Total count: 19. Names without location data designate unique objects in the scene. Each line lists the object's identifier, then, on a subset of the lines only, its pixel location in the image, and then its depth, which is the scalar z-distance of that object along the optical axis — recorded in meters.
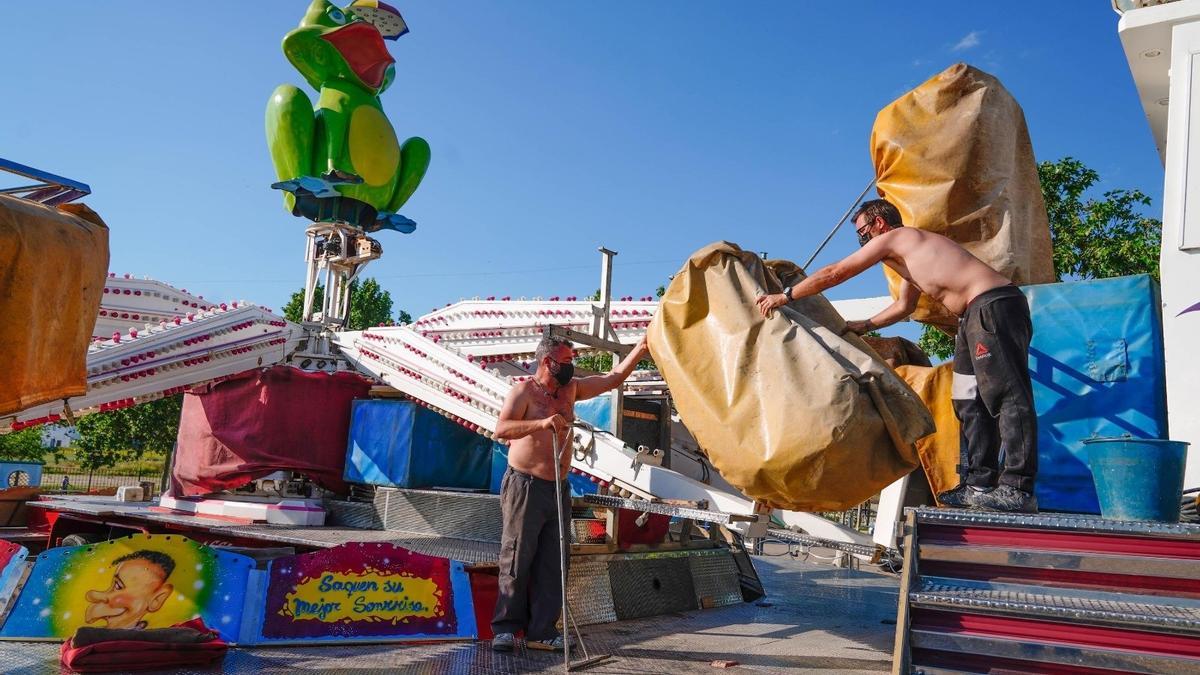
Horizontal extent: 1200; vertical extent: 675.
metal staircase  2.77
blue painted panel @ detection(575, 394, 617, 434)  9.02
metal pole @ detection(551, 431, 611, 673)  4.37
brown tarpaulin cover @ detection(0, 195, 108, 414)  3.32
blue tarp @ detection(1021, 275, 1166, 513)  4.68
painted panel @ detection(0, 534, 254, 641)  4.42
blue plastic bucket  3.32
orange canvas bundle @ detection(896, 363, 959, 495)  5.11
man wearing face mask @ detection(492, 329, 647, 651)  4.96
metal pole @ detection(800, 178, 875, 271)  5.66
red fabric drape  10.45
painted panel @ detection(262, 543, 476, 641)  4.82
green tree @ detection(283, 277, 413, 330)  32.06
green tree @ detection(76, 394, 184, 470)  25.27
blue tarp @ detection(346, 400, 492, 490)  9.93
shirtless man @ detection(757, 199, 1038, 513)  3.69
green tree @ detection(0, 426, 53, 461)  32.75
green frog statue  11.95
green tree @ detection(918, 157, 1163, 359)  14.24
